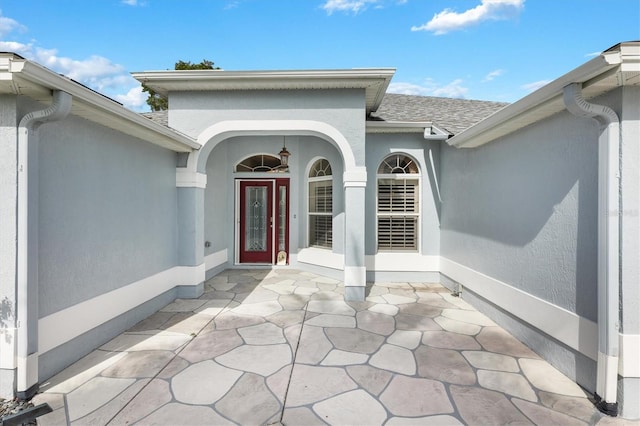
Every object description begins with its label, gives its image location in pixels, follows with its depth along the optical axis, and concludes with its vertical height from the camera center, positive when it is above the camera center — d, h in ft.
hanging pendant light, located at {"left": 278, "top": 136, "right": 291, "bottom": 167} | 22.62 +4.33
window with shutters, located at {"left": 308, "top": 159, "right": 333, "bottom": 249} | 23.59 +0.51
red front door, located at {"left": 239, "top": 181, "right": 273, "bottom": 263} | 25.66 -0.98
